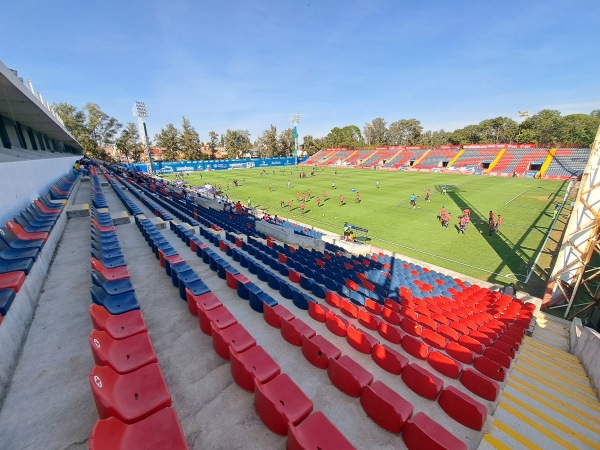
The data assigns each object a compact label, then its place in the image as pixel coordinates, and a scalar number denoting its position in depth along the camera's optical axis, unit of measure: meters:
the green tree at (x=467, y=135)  90.28
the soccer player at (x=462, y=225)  19.39
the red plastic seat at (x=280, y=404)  3.19
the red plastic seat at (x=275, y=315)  5.59
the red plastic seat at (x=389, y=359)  4.79
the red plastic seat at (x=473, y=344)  6.17
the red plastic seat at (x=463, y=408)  3.85
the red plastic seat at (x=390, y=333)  6.07
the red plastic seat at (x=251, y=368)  3.77
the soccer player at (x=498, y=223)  19.54
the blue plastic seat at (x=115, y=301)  4.74
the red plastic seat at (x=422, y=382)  4.29
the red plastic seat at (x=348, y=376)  3.96
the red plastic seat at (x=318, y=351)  4.50
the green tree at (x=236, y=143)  93.94
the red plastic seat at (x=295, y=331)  5.03
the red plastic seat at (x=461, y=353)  5.74
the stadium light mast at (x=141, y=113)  63.89
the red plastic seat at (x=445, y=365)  5.12
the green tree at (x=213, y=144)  92.82
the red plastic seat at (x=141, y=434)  2.48
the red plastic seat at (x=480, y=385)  4.69
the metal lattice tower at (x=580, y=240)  9.82
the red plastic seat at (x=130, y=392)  2.84
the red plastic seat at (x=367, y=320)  6.54
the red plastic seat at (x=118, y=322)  4.12
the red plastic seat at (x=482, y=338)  6.59
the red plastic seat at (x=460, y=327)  7.07
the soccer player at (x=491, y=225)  18.73
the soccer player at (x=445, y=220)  20.62
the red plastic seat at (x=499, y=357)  5.81
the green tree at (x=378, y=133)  119.38
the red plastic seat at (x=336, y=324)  5.87
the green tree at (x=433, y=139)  95.06
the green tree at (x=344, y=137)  97.35
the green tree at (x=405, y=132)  113.06
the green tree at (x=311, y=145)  102.69
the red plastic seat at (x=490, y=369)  5.35
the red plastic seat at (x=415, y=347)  5.50
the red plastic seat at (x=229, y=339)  4.29
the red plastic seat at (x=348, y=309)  7.05
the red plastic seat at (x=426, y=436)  3.06
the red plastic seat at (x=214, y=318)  4.81
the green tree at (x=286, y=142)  98.75
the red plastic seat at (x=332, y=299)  7.47
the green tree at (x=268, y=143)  96.19
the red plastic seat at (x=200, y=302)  5.31
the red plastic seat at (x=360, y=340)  5.29
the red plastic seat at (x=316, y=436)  2.79
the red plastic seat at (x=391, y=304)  7.89
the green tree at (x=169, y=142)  83.12
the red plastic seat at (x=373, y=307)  7.50
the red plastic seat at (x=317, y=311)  6.33
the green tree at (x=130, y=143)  80.88
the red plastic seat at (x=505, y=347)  6.46
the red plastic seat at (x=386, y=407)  3.47
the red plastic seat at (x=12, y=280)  4.50
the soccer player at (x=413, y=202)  26.59
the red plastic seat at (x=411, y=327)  6.42
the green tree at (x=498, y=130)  84.75
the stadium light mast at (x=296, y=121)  87.91
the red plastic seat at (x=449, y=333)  6.52
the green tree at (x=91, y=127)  66.38
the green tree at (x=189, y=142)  84.62
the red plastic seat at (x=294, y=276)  8.88
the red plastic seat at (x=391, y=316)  6.98
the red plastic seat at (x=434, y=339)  6.08
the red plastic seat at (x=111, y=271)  5.70
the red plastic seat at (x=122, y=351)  3.48
